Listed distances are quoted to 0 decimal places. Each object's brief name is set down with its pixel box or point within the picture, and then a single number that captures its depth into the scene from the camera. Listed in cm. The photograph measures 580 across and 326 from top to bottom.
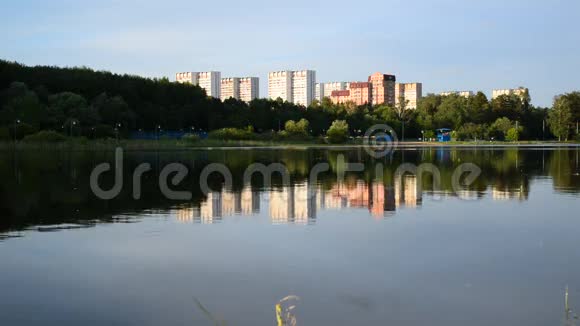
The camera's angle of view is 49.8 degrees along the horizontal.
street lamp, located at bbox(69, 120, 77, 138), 8032
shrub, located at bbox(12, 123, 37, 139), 7112
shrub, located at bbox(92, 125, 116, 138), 8356
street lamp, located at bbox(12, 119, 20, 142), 7101
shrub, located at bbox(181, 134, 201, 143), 8269
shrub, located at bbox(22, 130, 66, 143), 6562
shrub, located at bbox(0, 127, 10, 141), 6638
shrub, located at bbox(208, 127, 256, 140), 9262
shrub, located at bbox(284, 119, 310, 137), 10256
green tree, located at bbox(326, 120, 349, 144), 9838
